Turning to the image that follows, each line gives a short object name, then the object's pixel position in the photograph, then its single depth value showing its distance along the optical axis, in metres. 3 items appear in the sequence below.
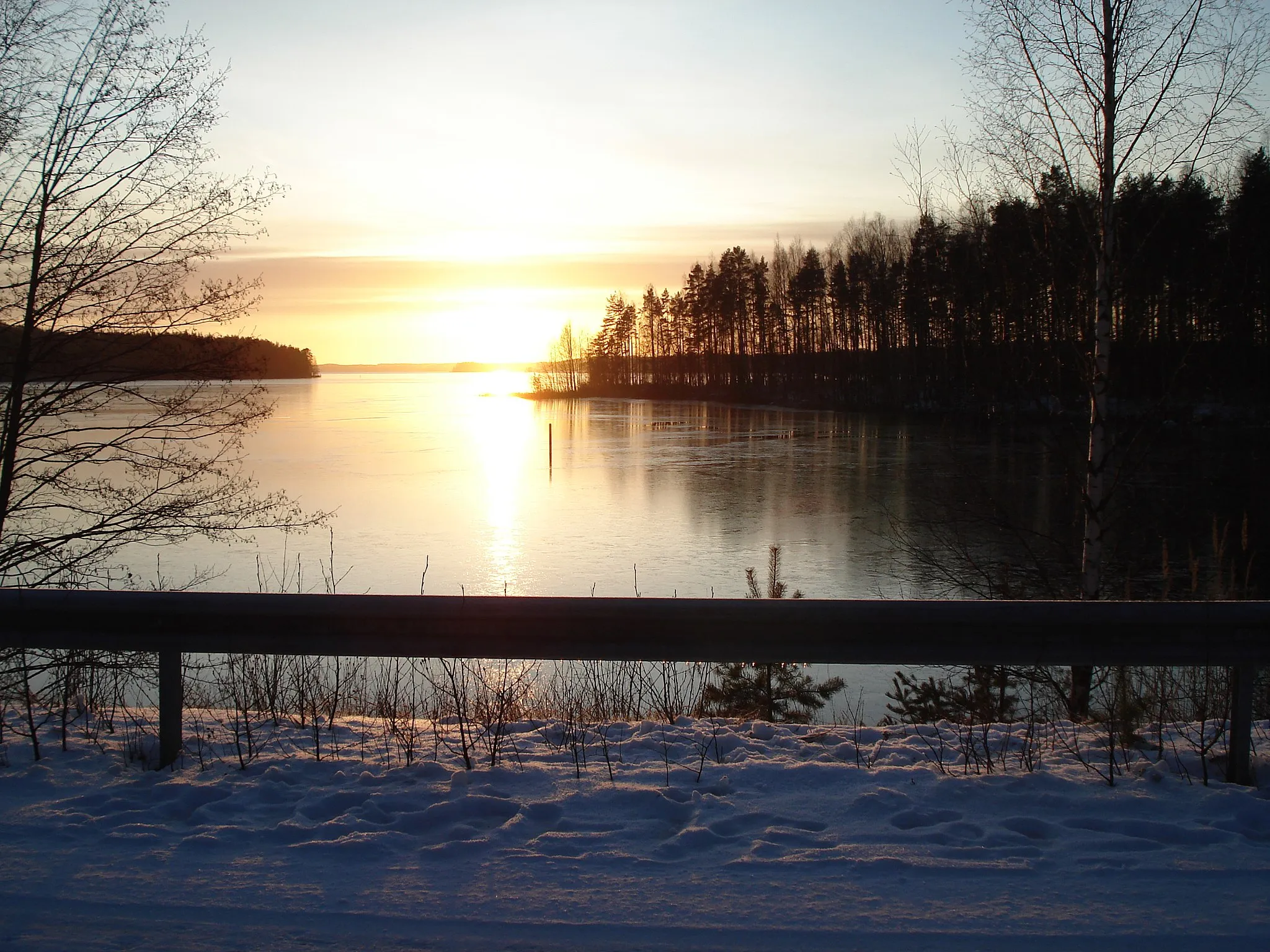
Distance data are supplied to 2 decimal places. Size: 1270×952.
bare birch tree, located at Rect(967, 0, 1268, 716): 7.96
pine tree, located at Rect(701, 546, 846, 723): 8.90
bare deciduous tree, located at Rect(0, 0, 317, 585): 8.09
